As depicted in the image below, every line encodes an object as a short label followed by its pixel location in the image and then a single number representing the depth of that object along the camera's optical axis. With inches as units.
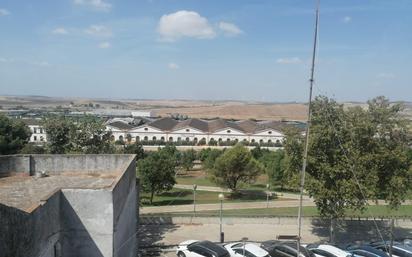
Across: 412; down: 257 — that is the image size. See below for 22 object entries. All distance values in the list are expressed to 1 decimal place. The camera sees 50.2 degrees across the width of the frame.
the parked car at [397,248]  777.0
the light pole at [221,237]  958.8
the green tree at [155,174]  1758.1
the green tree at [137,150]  2169.8
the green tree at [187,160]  2864.2
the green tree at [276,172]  2088.1
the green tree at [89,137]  1234.6
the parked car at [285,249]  774.5
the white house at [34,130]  4653.5
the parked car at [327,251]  781.3
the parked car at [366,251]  763.4
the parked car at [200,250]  774.5
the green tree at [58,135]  1237.7
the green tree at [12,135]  1712.6
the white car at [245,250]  783.7
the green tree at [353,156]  967.6
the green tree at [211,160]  2380.5
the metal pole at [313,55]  437.1
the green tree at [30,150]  1755.7
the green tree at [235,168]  1948.8
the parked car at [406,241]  868.0
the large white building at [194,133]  4813.0
